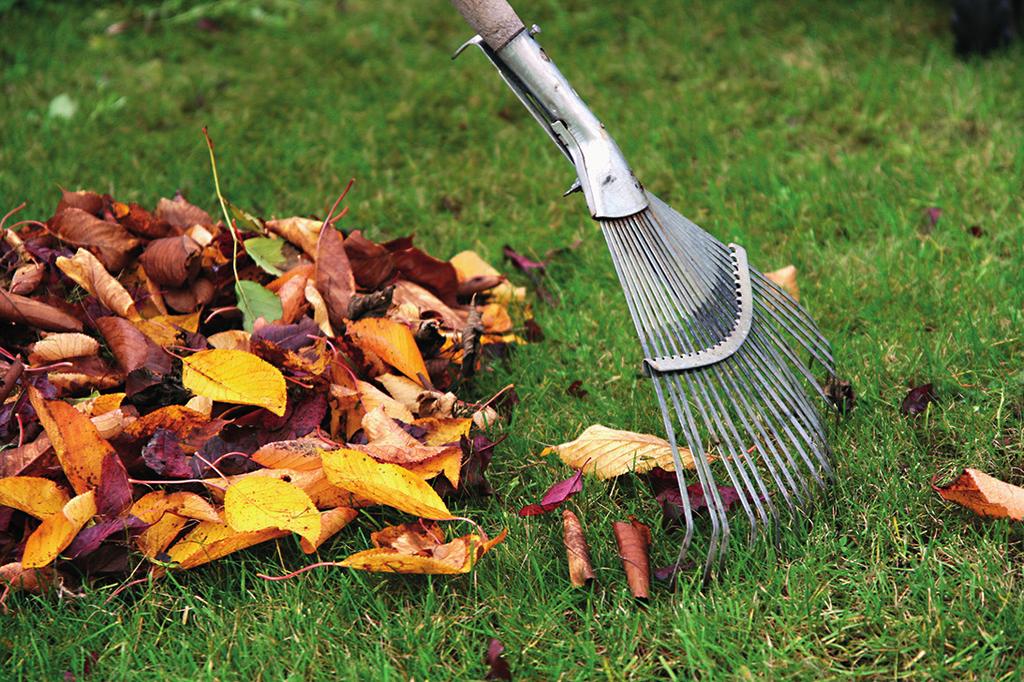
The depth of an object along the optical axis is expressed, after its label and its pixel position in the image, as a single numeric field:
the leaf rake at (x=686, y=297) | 1.52
